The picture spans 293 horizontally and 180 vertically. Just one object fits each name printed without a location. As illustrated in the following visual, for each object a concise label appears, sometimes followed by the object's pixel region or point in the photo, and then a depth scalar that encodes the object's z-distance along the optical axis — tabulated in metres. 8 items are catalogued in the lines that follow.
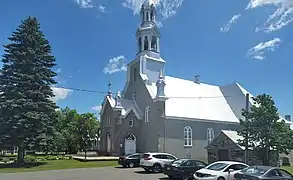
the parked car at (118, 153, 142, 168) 18.89
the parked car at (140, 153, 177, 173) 16.30
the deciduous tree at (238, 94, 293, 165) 17.30
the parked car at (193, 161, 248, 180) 10.53
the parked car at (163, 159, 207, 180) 13.19
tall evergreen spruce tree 19.46
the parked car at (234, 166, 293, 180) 9.09
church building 26.63
